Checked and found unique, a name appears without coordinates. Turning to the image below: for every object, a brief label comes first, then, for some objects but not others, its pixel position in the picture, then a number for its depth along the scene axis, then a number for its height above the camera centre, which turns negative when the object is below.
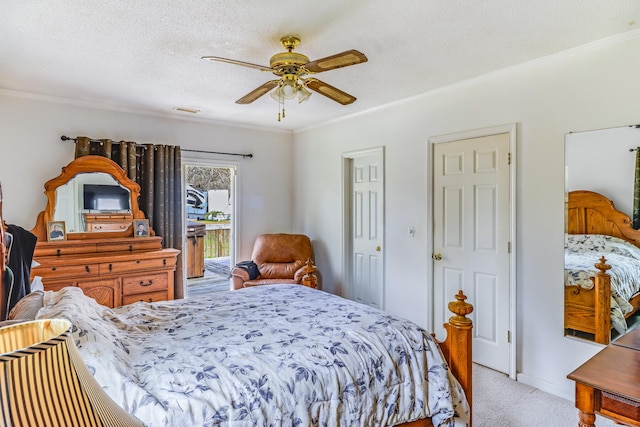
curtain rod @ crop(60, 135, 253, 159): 3.82 +0.76
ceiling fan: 2.02 +0.82
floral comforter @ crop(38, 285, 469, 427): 1.36 -0.66
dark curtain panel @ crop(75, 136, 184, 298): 4.12 +0.34
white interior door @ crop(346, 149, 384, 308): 4.26 -0.22
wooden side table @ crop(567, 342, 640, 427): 1.33 -0.66
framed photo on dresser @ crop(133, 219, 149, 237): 4.09 -0.19
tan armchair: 4.49 -0.65
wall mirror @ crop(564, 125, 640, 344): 2.39 -0.17
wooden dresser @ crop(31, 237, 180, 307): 3.48 -0.57
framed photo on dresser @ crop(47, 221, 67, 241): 3.67 -0.20
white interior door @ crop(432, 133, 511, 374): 3.09 -0.24
